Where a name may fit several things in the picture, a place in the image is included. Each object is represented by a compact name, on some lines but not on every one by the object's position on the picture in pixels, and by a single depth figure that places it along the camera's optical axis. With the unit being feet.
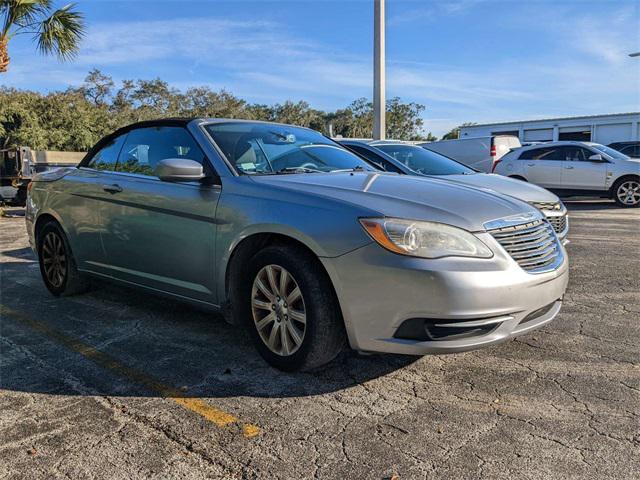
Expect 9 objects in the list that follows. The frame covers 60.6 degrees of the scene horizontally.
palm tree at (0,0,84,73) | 42.70
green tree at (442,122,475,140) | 229.88
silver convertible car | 9.25
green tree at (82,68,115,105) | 130.72
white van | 46.80
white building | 129.08
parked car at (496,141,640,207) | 42.45
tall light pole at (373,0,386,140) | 49.83
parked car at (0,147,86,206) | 54.75
